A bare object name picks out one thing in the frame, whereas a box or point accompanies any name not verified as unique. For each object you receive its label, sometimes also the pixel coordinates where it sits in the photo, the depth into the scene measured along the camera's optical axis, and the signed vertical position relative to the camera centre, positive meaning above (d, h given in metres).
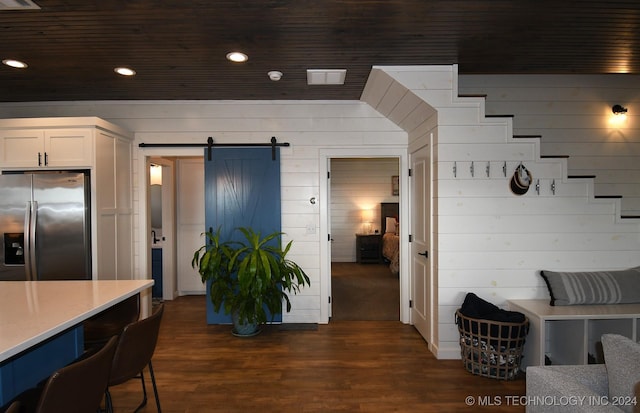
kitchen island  1.48 -0.49
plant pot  3.82 -1.28
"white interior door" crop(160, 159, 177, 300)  5.29 -0.35
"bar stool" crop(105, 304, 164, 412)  1.79 -0.73
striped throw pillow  2.93 -0.69
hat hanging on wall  3.14 +0.20
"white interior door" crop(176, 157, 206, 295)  5.45 -0.13
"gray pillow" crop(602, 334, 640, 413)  1.41 -0.66
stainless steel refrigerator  3.35 -0.17
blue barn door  4.16 +0.16
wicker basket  2.79 -1.11
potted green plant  3.70 -0.74
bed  7.20 -0.58
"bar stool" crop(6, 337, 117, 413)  1.22 -0.65
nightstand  8.27 -0.98
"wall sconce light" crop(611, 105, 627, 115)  3.89 +0.99
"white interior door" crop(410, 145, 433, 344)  3.50 -0.40
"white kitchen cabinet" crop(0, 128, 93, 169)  3.48 +0.58
